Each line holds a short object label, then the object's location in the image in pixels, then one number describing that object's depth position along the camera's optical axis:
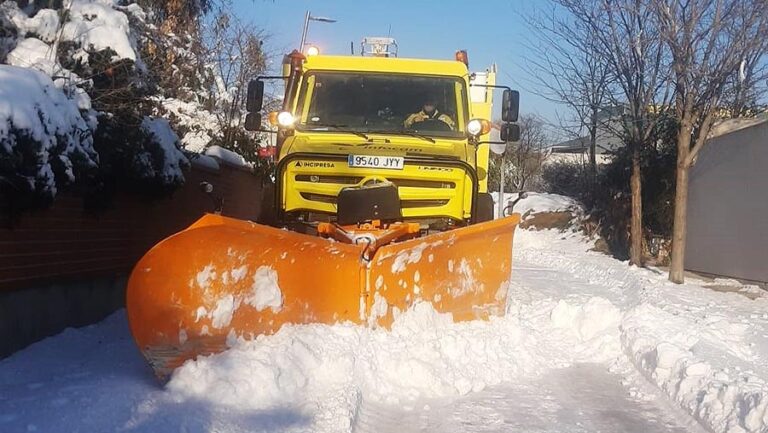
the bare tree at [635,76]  15.38
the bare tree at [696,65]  13.52
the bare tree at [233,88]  20.55
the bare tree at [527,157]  39.22
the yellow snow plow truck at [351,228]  6.02
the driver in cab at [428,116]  8.93
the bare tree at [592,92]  17.16
